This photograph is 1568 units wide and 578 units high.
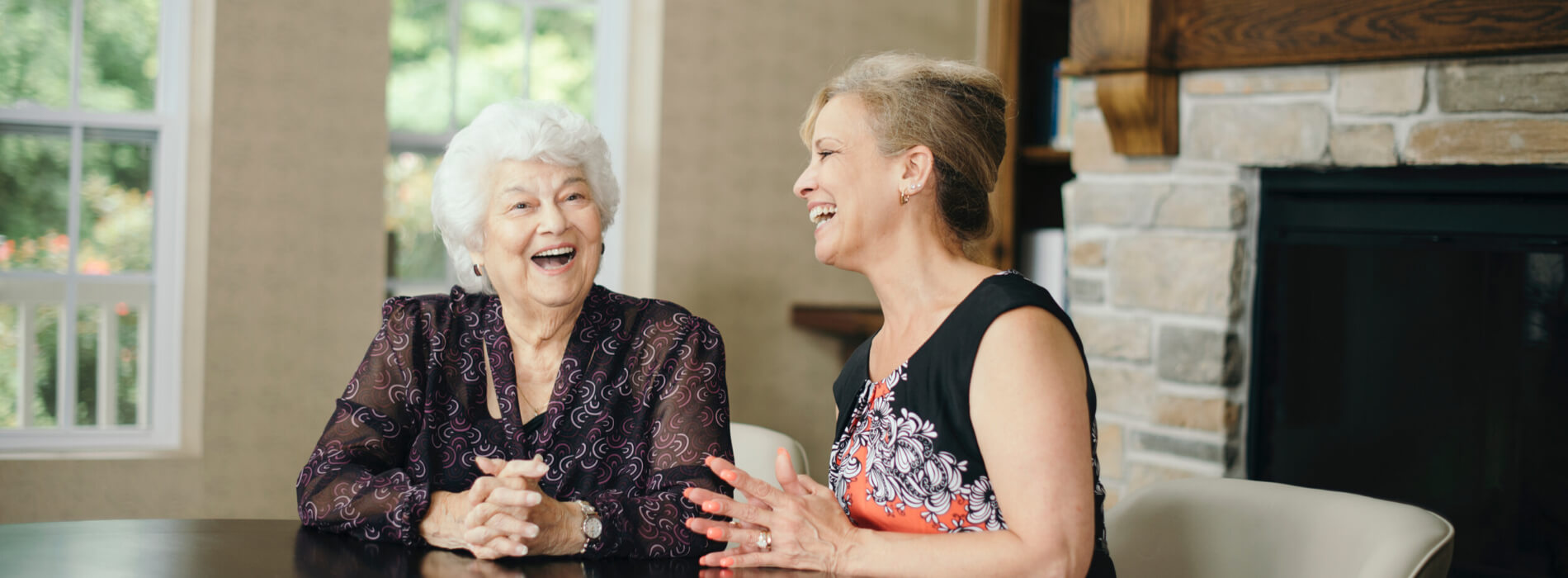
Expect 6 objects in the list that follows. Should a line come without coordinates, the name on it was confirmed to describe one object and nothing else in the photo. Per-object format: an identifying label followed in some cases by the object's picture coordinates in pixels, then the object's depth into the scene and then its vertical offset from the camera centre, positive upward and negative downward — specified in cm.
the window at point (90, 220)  320 +11
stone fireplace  208 +20
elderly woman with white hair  155 -14
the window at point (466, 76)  362 +64
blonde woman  127 -13
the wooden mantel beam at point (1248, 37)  201 +50
